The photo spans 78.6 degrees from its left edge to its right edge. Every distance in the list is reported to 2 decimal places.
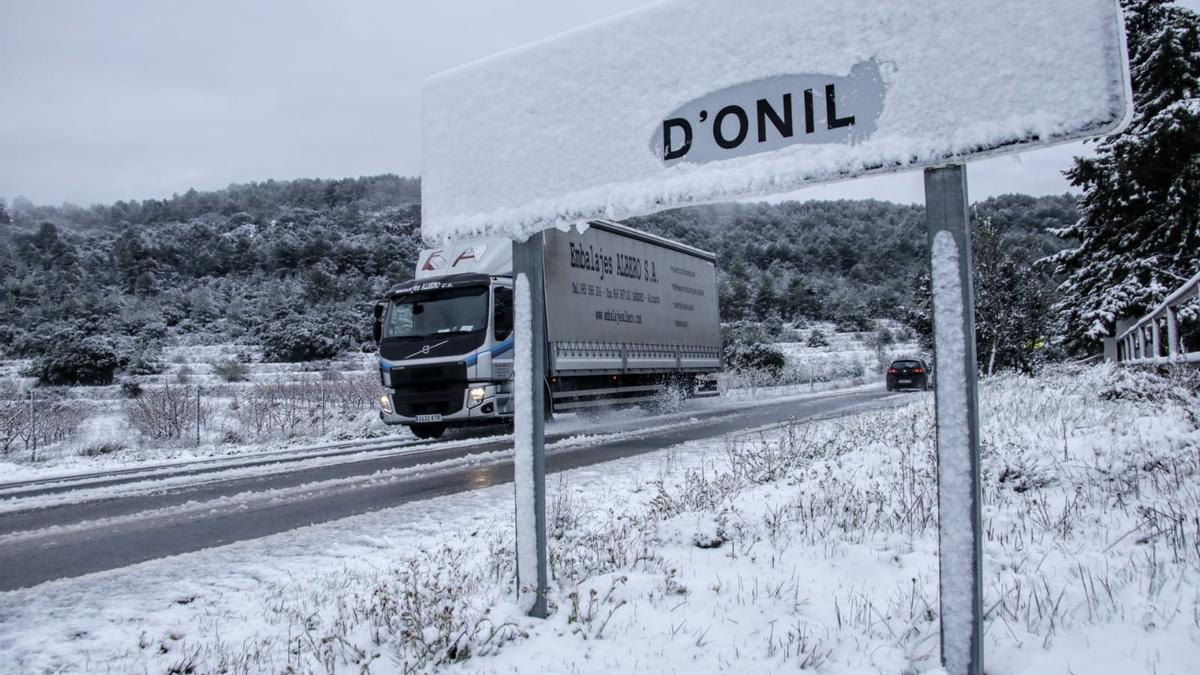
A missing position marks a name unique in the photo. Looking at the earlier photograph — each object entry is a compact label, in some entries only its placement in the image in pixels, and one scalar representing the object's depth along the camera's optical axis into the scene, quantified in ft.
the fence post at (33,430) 44.75
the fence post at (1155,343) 34.32
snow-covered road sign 7.54
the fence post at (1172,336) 28.18
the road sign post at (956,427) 7.82
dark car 91.61
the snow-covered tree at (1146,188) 57.36
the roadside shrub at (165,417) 51.96
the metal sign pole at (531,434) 11.05
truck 43.06
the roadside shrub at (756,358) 123.13
